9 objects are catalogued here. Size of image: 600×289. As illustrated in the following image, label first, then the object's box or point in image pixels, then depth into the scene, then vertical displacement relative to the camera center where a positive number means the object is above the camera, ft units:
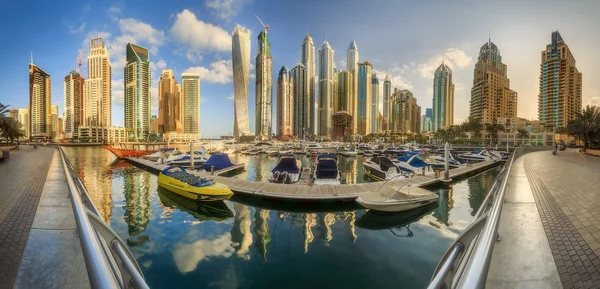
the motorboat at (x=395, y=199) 41.37 -10.93
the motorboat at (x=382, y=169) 74.84 -9.97
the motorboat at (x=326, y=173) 59.69 -9.13
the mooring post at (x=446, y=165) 68.46 -7.53
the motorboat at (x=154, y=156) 129.57 -9.41
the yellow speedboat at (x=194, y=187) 47.29 -10.39
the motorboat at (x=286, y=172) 63.46 -9.25
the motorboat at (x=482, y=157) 132.63 -9.29
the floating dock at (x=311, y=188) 48.03 -11.29
